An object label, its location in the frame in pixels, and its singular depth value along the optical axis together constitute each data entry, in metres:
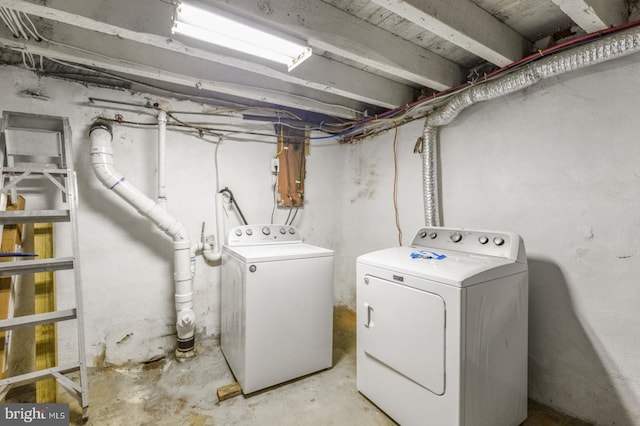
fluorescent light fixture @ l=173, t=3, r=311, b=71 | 1.26
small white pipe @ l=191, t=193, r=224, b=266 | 2.37
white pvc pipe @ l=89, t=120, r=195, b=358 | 1.87
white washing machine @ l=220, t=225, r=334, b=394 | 1.78
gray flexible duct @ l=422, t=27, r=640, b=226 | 1.29
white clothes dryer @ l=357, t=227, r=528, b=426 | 1.28
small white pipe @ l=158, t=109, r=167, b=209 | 2.13
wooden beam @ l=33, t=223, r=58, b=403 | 1.61
